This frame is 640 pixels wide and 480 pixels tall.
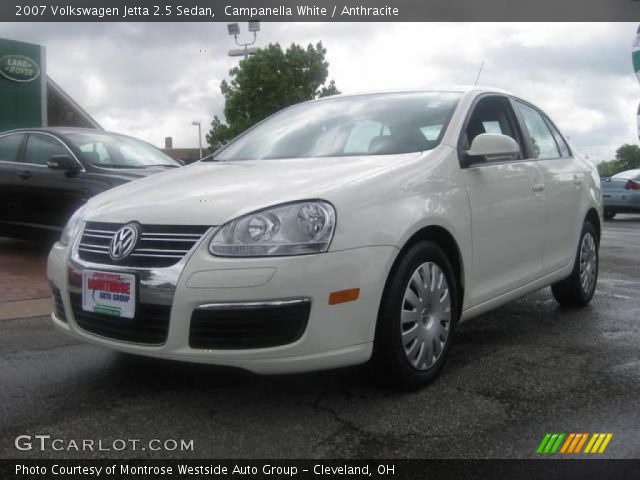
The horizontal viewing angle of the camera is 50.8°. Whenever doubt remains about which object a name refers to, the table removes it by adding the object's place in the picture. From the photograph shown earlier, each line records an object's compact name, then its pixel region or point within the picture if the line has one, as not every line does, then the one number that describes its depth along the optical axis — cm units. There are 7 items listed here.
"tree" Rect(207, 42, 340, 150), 3553
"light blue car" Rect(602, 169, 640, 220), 1570
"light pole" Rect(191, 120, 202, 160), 4415
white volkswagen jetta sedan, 262
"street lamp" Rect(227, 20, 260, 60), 2594
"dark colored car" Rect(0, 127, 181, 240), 651
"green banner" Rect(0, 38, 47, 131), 1527
